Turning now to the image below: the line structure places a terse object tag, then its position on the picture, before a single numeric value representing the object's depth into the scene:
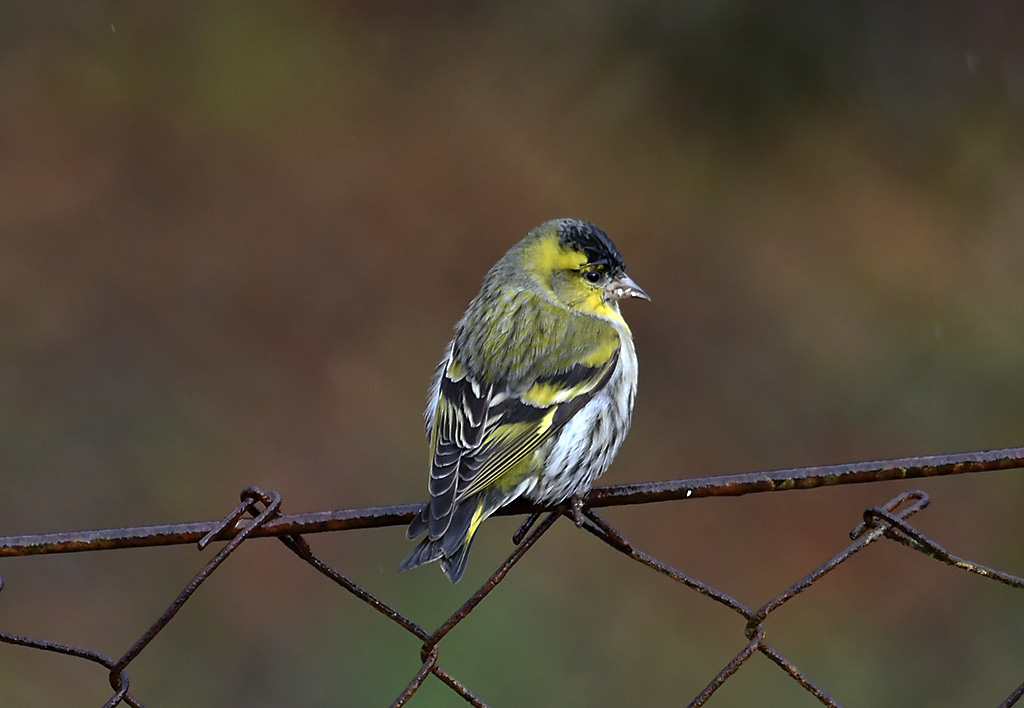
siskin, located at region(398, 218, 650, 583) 6.23
